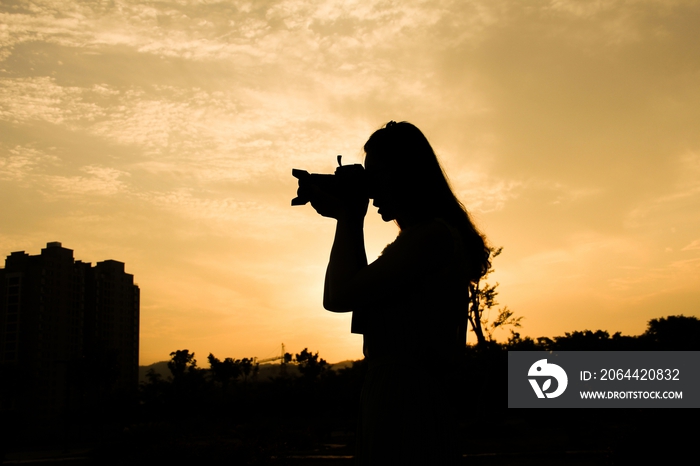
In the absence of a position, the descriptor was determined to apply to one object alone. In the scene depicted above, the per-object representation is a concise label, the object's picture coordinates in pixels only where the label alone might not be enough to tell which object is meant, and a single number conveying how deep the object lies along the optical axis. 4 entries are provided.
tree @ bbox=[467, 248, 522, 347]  33.94
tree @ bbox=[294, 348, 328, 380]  53.45
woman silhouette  1.79
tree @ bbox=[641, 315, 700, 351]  33.85
